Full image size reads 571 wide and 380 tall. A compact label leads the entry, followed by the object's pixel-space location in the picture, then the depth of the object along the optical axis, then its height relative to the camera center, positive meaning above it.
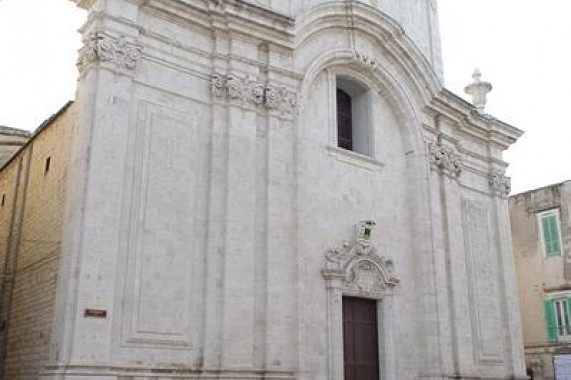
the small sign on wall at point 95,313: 9.80 +1.03
